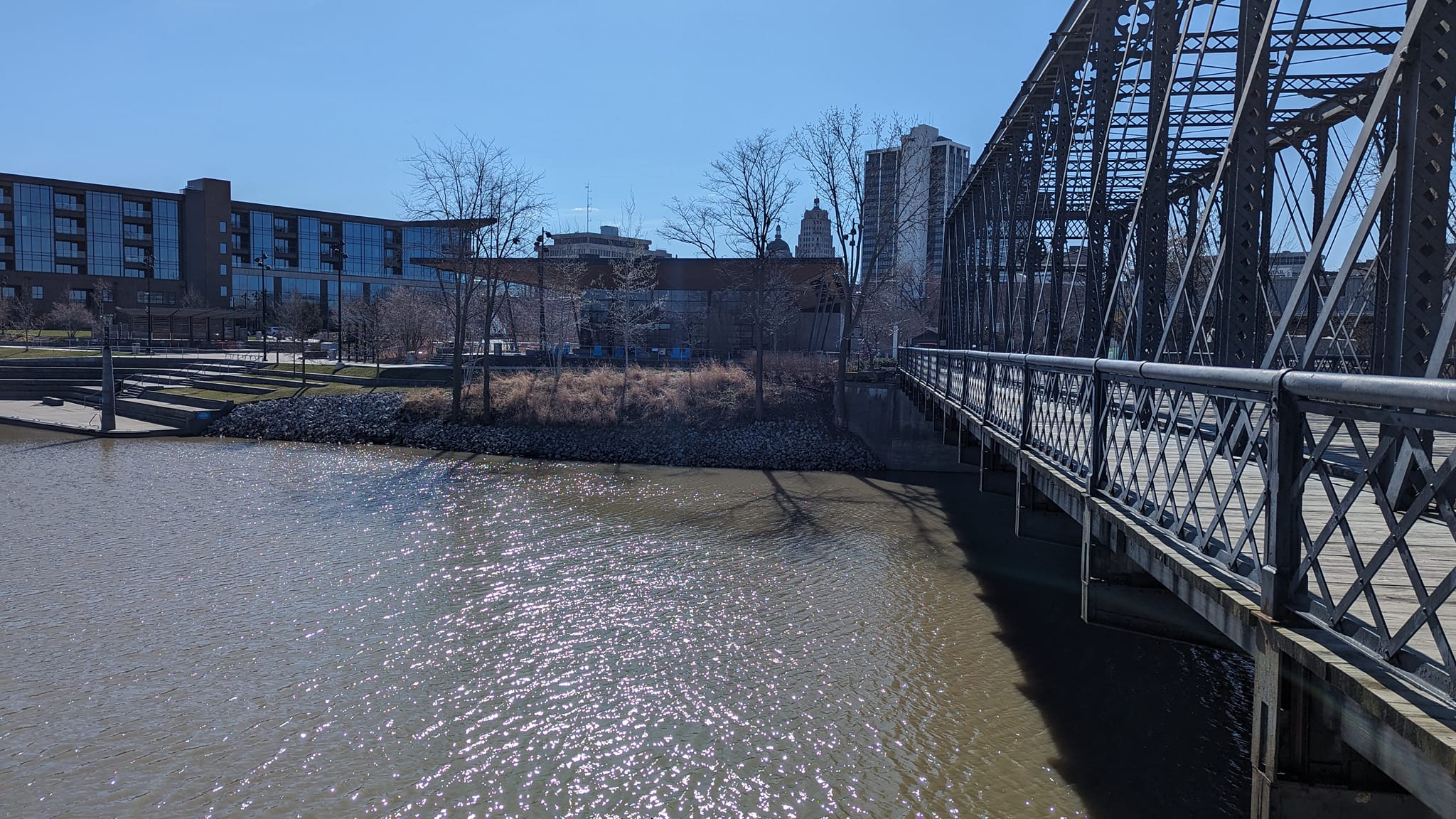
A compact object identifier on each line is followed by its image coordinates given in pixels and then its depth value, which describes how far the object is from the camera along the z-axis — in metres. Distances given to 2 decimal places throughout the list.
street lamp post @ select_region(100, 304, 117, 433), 31.58
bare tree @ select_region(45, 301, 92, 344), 69.23
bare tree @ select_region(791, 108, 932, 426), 33.34
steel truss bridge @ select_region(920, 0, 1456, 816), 3.40
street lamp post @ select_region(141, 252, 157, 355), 81.29
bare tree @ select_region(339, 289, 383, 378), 48.53
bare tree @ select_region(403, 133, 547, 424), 34.38
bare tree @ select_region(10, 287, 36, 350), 62.08
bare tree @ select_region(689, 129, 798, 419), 34.09
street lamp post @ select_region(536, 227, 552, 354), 38.62
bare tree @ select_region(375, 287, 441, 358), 49.09
